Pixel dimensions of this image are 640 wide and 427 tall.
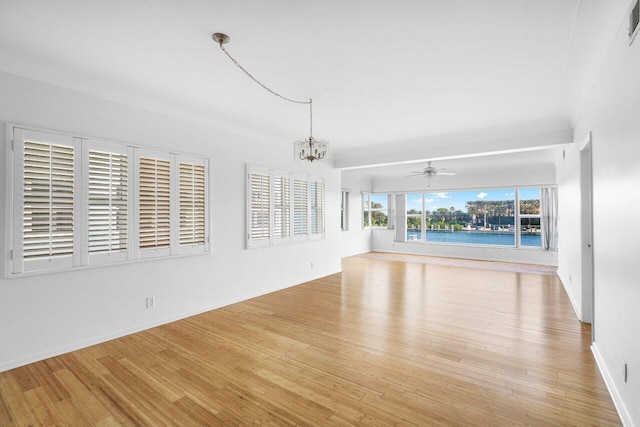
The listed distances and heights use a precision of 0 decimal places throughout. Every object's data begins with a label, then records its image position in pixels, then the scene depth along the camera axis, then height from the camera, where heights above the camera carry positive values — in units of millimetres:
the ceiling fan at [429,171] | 7484 +1050
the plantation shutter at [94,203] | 2805 +140
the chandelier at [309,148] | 3541 +760
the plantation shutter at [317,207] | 6297 +177
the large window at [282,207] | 5035 +161
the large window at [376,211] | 10984 +162
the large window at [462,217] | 9586 -51
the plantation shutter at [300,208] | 5852 +149
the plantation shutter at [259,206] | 4992 +159
